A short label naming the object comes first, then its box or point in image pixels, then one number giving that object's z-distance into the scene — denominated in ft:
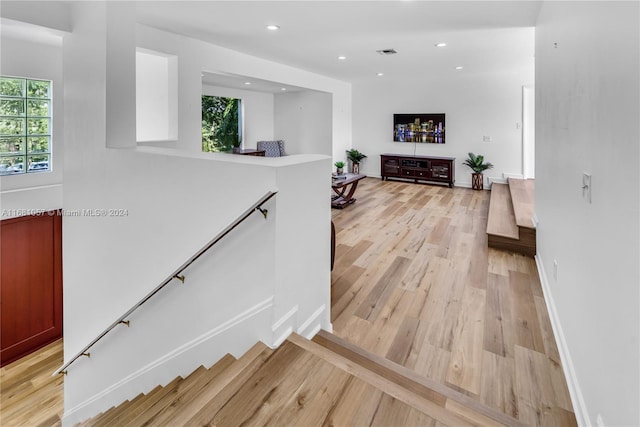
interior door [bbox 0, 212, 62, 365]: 13.00
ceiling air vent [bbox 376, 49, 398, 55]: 18.66
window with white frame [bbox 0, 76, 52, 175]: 12.41
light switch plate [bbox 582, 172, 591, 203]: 5.54
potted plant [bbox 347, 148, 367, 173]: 31.78
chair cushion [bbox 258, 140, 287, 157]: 31.45
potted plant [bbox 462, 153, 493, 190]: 26.55
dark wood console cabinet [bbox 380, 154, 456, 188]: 27.55
